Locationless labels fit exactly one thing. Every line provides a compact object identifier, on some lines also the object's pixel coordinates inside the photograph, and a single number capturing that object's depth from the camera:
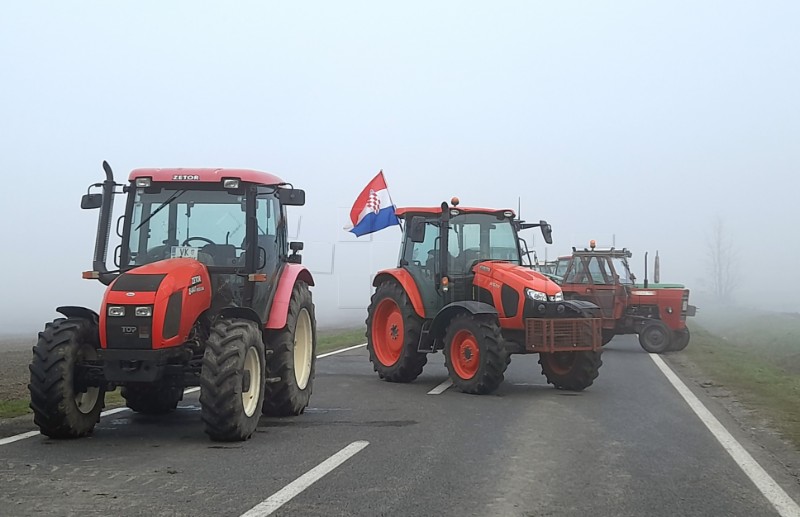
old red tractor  20.86
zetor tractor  7.93
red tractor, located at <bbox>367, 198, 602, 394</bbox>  12.41
